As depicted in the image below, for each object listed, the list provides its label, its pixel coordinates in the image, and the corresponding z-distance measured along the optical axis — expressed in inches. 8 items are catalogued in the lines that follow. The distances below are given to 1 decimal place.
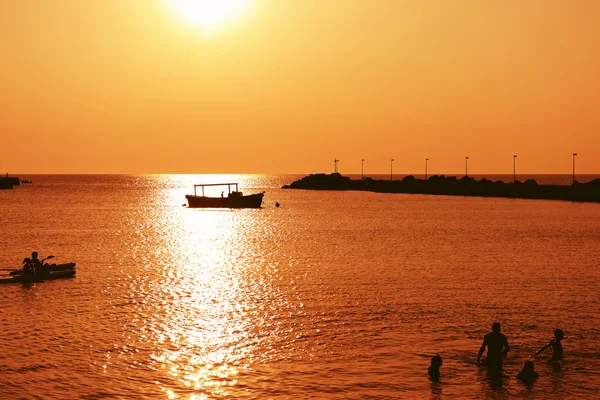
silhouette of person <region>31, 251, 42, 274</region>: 1905.8
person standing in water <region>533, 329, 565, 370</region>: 1081.4
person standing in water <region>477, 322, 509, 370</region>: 1061.8
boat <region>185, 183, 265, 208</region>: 6424.7
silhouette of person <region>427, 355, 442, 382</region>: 1020.5
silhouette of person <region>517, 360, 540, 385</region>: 1011.5
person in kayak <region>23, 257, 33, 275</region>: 1889.8
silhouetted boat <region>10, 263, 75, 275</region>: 1949.4
